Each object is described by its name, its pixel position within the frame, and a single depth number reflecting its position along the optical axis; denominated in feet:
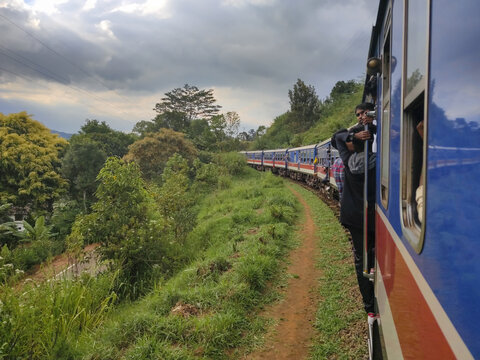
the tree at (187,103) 163.94
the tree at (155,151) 78.79
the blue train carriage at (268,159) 99.25
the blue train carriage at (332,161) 38.84
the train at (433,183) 2.74
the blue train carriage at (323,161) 43.61
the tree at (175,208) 36.86
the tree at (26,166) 75.72
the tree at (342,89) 152.46
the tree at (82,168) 87.56
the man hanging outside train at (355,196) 12.04
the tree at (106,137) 134.21
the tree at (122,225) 26.50
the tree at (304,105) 155.12
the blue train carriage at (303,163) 58.29
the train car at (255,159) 114.52
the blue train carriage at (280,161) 85.71
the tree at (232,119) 110.73
